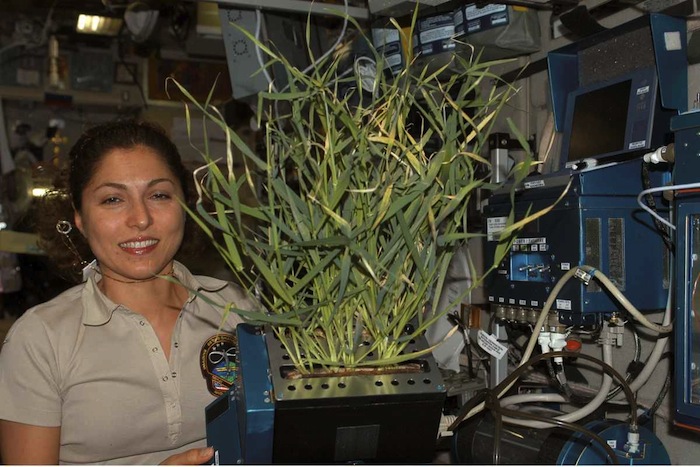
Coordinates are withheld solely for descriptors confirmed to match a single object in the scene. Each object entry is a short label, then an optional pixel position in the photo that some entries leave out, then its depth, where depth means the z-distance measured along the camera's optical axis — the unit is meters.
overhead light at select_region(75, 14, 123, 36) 3.52
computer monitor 1.59
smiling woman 1.52
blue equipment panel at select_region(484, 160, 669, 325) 1.53
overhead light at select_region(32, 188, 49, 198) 2.00
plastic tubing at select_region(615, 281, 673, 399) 1.53
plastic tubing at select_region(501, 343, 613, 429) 1.53
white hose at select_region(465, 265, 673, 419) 1.45
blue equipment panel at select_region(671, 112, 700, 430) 1.30
